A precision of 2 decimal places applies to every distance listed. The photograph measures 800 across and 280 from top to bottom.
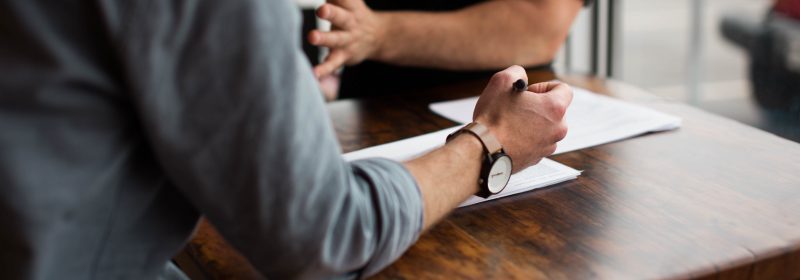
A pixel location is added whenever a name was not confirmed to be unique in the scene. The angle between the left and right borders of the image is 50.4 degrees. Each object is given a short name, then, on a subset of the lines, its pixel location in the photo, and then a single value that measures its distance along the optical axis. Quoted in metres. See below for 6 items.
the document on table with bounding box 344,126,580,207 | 1.11
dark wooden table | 0.89
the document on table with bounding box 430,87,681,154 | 1.30
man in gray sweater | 0.68
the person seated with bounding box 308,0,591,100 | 1.69
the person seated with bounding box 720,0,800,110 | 3.47
